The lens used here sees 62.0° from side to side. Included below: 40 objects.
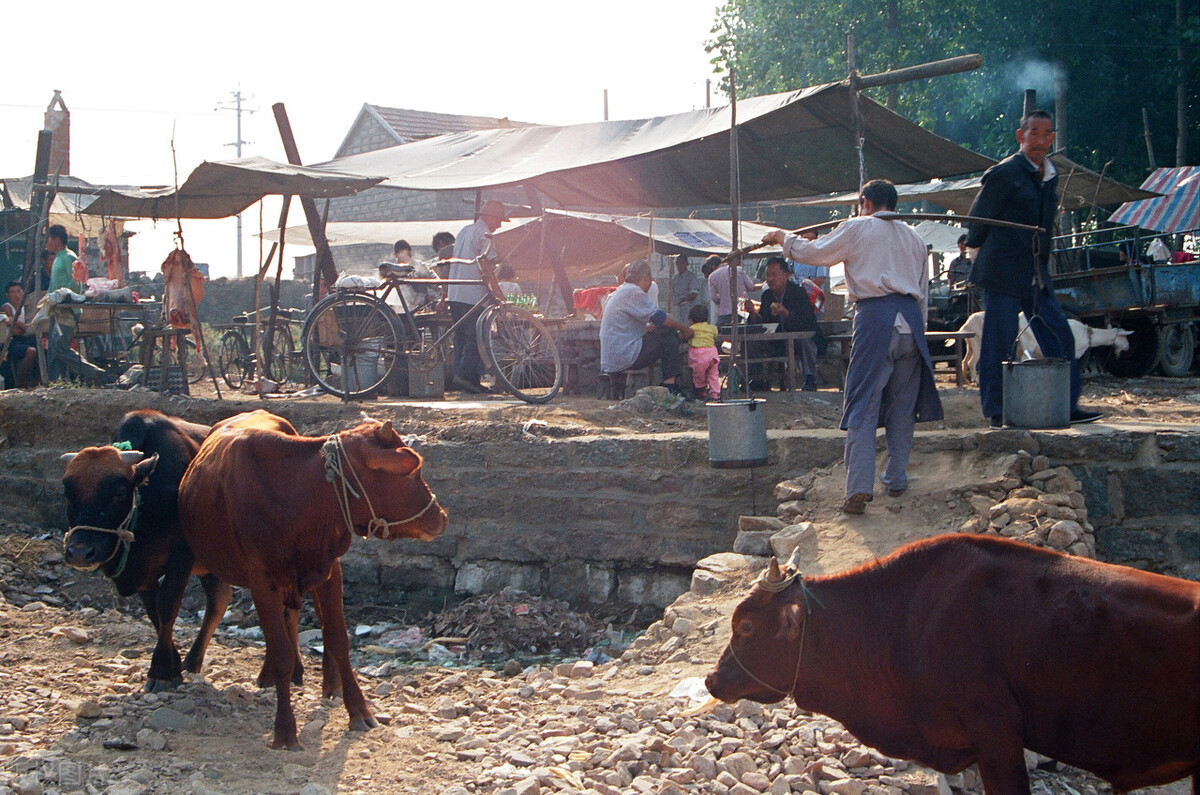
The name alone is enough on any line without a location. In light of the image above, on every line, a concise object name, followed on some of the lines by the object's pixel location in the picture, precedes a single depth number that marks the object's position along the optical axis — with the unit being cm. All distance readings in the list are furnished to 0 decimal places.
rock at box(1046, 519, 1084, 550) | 482
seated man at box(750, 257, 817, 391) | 942
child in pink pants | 908
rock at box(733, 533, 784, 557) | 576
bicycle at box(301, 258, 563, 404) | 899
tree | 1756
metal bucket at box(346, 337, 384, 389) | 938
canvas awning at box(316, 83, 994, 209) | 884
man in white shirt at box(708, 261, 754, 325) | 1183
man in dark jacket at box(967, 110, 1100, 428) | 588
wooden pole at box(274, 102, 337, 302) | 1070
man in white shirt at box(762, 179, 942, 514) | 532
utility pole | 5041
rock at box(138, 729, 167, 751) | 421
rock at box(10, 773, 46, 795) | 363
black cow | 482
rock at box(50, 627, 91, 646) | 598
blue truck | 1122
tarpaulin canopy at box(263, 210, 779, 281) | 1498
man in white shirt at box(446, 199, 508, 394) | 985
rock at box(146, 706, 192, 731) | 446
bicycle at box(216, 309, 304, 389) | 1197
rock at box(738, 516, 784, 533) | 597
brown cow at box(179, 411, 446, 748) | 430
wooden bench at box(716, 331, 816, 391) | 873
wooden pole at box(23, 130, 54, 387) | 1059
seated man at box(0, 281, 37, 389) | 1106
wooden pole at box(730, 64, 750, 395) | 561
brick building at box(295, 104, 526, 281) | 2719
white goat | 964
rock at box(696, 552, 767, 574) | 562
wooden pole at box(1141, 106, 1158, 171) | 1596
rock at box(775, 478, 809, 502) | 613
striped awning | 1372
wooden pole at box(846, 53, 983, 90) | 746
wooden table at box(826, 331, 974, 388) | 892
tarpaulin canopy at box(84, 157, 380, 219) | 933
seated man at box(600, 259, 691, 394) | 889
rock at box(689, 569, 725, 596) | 555
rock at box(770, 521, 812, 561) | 547
